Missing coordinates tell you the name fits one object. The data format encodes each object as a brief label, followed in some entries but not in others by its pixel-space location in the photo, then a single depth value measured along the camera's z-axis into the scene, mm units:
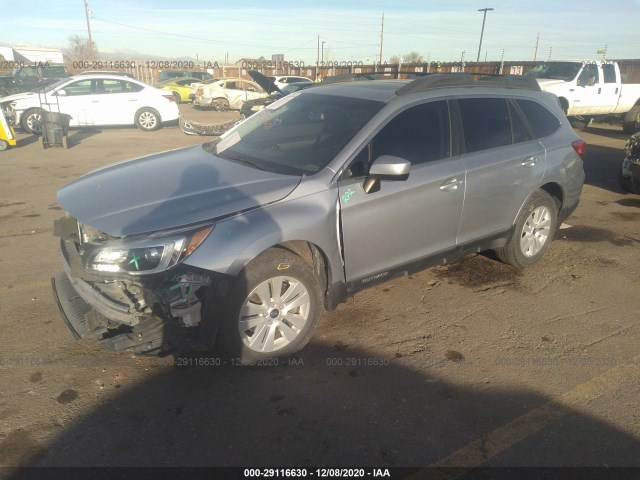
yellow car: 24641
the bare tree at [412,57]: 69600
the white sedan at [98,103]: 12828
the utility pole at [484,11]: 33784
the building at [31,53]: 63625
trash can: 11359
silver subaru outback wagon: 2848
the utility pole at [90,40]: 50016
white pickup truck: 14469
